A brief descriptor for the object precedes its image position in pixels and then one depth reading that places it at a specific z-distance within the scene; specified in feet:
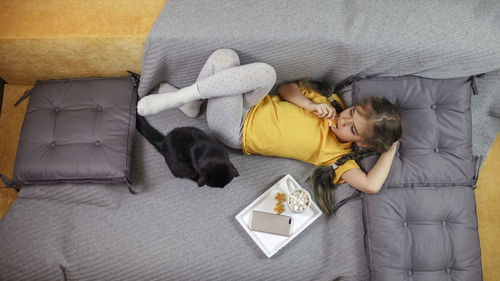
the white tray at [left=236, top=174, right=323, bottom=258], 4.88
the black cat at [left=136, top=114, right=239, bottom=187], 4.30
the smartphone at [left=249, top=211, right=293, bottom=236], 4.83
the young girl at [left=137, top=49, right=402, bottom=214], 4.52
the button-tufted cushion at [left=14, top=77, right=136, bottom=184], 4.87
